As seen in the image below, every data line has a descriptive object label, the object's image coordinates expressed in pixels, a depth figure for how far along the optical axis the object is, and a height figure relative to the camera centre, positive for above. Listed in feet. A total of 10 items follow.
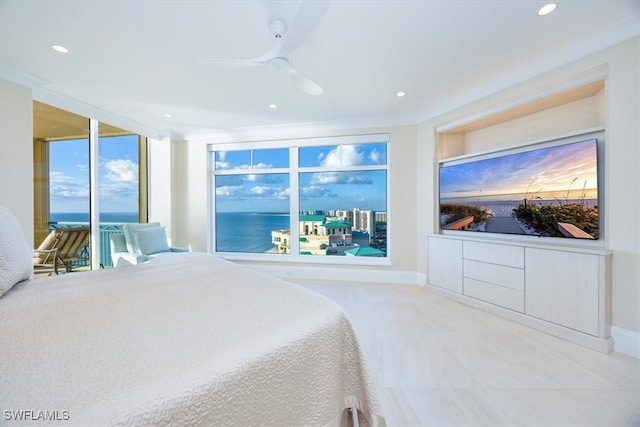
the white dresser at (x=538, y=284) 6.72 -2.43
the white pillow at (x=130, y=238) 11.98 -1.29
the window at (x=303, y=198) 13.85 +0.83
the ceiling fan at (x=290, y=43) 4.75 +3.91
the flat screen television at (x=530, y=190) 7.39 +0.77
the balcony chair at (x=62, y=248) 10.17 -1.57
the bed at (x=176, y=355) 1.92 -1.43
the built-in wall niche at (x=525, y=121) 7.97 +3.61
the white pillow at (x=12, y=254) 3.75 -0.69
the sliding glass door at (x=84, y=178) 10.18 +1.67
